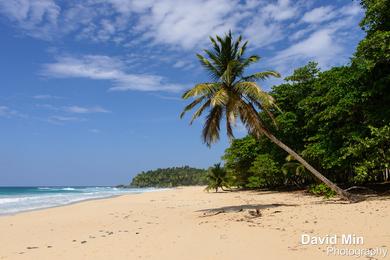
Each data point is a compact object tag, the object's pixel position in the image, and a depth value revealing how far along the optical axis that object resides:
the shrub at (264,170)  27.73
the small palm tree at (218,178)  37.25
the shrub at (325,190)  15.63
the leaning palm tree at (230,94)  14.38
